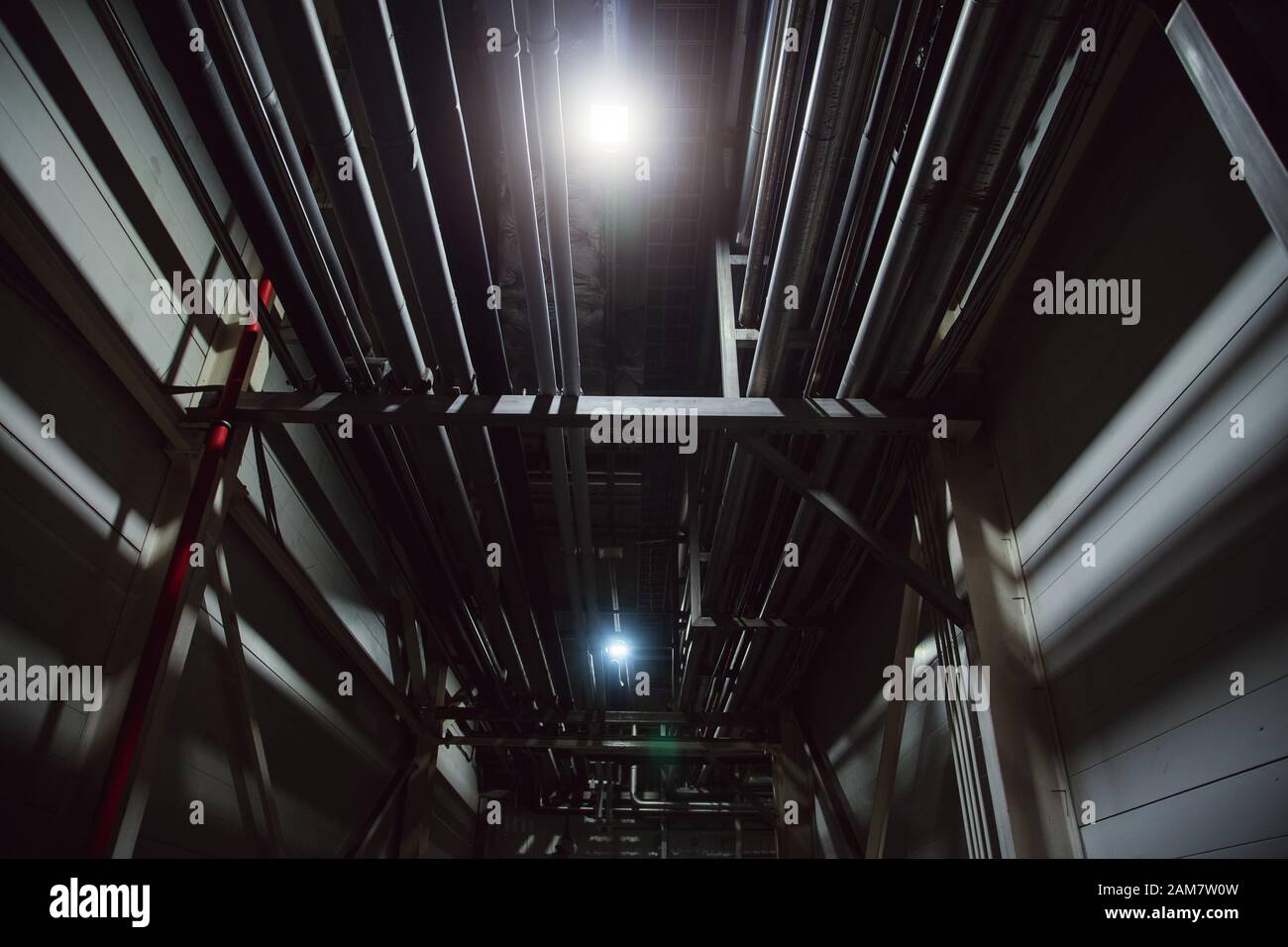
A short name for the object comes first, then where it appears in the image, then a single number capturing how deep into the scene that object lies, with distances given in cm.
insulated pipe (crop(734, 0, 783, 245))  399
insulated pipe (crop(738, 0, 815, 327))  375
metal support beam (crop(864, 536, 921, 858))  475
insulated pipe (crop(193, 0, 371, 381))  327
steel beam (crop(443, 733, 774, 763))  902
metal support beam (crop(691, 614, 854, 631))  681
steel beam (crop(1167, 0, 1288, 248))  190
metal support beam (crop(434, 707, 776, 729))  877
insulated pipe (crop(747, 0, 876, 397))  319
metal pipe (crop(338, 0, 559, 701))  302
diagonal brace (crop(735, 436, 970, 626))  410
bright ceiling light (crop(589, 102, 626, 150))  442
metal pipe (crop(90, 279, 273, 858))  329
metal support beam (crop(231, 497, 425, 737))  476
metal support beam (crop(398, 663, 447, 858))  796
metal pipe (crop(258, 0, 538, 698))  295
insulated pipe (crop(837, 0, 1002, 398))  277
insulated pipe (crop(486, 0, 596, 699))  316
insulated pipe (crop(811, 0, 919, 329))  369
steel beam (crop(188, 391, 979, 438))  435
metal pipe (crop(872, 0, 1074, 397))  273
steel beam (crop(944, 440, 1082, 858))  338
